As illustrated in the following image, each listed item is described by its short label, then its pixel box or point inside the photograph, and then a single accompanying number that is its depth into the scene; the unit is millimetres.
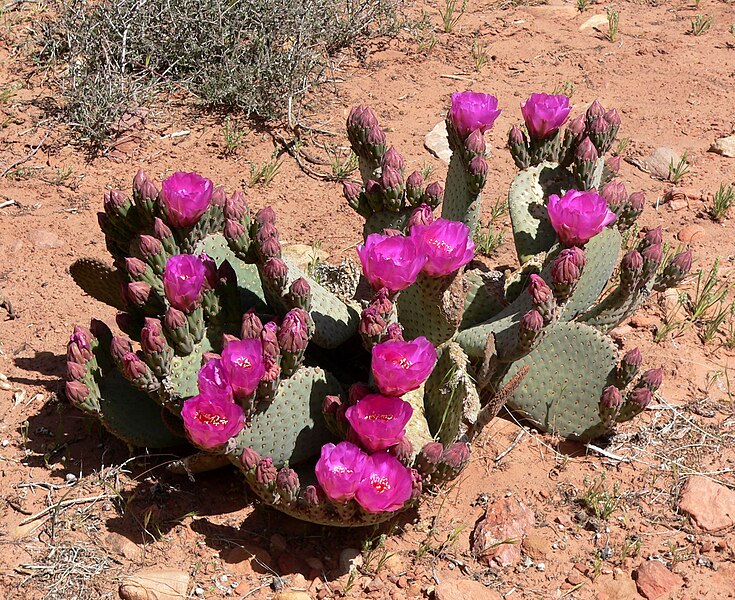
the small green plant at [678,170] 4793
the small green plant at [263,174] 4723
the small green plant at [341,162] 4828
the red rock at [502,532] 2865
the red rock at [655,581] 2762
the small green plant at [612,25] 6157
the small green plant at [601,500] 2990
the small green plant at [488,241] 4270
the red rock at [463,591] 2709
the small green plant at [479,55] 5895
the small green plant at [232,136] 4945
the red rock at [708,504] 2975
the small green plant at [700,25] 6250
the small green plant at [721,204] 4516
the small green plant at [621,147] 4984
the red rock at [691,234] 4418
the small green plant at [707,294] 3896
